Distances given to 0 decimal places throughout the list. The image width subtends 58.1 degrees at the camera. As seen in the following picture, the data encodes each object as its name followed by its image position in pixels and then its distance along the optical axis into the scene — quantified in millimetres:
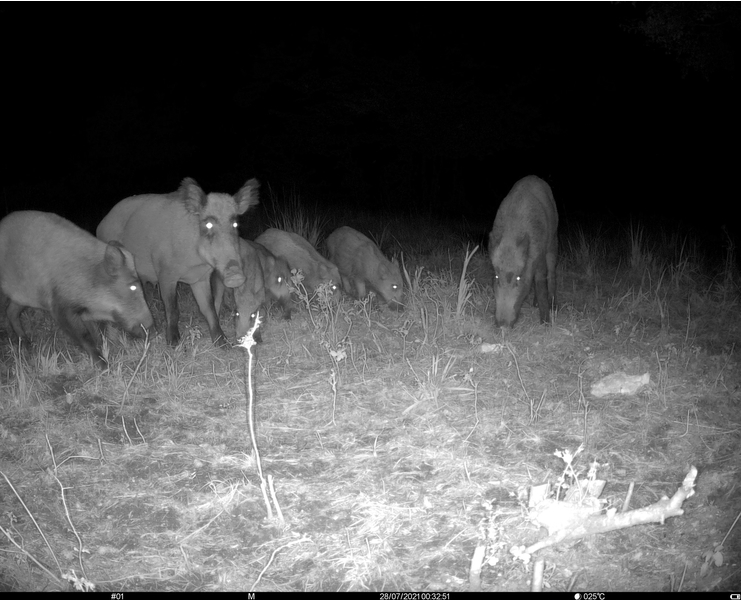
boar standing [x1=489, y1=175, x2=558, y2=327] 6750
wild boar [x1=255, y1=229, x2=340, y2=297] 7980
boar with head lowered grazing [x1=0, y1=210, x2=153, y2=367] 6055
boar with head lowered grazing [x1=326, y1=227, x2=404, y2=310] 7906
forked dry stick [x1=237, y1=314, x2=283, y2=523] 3424
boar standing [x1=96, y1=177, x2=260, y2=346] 6168
